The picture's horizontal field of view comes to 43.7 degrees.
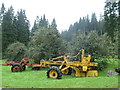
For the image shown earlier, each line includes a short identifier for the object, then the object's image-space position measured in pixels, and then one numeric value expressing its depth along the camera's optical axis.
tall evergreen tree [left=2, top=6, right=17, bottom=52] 33.12
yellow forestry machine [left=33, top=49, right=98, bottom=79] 8.08
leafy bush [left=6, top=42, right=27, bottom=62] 22.17
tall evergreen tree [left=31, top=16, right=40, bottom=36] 49.97
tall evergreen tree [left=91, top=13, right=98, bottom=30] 63.13
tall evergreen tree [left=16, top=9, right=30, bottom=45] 38.25
